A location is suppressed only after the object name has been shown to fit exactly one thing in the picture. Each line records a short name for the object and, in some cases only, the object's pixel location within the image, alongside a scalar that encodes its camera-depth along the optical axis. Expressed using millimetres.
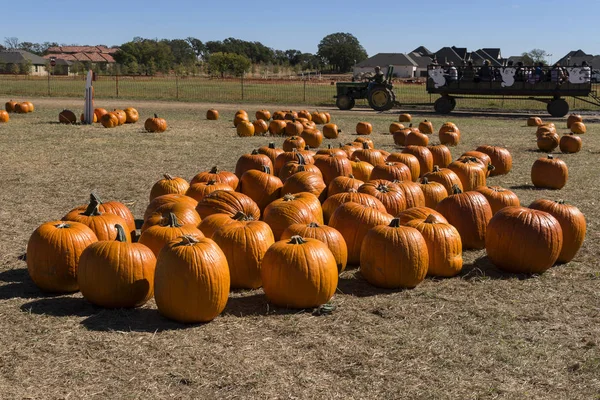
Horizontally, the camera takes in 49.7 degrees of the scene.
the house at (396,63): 113638
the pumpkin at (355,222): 6188
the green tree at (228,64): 89769
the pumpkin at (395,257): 5453
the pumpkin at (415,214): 6320
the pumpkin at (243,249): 5422
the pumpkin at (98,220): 5842
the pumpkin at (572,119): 20016
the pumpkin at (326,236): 5652
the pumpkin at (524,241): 5922
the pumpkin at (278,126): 17438
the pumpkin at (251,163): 9180
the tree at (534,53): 130875
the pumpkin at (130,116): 20453
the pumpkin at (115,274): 4922
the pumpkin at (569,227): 6305
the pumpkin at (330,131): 17672
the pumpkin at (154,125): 17953
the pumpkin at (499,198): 7312
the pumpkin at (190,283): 4691
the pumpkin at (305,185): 7492
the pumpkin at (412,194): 7172
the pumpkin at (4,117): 19844
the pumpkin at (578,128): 19203
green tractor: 28547
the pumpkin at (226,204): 6633
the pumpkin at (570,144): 14836
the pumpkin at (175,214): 6129
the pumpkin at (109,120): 18781
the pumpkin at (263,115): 20594
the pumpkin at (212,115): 22484
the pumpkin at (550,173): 10250
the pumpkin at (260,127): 17766
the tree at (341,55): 123812
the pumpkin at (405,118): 21788
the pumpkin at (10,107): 23823
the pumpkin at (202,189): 7293
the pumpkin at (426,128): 18314
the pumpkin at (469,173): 9188
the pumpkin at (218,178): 7828
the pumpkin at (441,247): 5801
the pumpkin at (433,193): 7605
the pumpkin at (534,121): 21414
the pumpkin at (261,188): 7648
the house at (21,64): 92312
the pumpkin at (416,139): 14555
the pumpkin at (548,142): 15117
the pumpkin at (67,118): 19906
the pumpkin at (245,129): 17266
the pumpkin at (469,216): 6789
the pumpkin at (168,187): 7605
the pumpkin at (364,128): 18245
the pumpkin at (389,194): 6984
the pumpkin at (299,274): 4980
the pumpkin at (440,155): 11602
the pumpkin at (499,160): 11602
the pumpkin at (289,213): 6277
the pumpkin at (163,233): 5570
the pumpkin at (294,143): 12994
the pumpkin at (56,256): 5285
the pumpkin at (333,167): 8766
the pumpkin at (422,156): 10891
